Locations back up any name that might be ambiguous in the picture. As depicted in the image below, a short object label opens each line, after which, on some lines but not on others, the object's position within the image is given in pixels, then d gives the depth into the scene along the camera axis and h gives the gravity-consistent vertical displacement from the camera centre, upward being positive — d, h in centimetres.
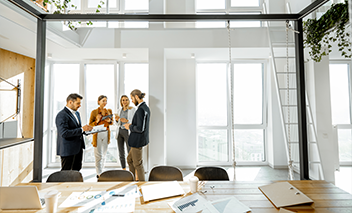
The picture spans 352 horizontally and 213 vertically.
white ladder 311 +0
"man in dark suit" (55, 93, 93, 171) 258 -30
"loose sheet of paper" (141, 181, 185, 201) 141 -60
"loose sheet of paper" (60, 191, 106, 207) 132 -61
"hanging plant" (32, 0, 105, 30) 284 +171
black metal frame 192 +67
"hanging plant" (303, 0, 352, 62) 219 +107
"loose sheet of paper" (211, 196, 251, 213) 123 -63
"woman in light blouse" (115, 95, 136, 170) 367 -16
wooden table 127 -63
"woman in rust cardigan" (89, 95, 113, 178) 358 -43
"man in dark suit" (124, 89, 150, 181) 296 -28
